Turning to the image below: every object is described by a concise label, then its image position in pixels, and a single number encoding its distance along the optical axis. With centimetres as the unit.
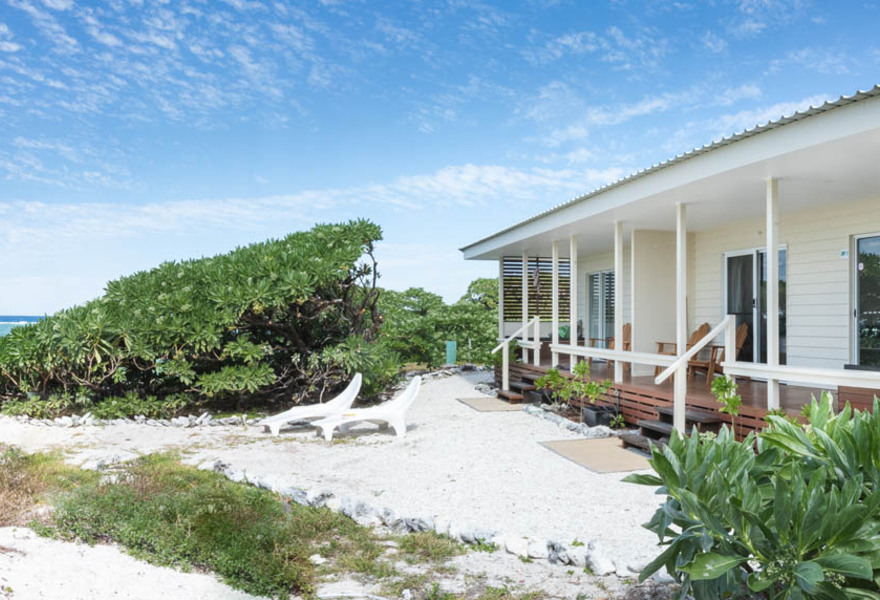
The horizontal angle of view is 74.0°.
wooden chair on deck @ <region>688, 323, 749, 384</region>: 798
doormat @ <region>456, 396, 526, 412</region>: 970
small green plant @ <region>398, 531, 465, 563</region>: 344
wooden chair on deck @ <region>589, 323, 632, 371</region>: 1100
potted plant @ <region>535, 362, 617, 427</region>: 803
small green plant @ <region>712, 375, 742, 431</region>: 579
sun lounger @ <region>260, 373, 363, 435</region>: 791
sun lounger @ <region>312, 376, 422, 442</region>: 757
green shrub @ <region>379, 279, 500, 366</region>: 1628
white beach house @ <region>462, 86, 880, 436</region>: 531
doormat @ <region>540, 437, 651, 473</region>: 576
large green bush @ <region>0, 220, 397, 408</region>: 907
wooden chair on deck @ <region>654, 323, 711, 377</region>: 926
